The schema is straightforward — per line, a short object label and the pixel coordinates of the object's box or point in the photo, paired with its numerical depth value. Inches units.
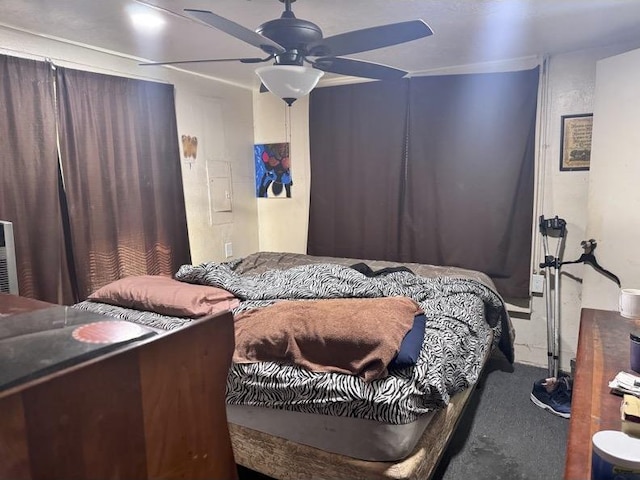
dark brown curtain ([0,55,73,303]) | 91.1
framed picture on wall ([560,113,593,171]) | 110.3
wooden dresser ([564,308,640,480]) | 37.9
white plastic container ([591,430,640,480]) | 32.5
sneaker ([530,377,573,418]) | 95.5
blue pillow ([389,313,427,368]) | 58.8
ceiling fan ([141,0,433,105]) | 57.5
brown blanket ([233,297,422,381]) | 58.6
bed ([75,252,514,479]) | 56.8
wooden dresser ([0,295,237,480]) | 20.5
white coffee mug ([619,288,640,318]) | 64.9
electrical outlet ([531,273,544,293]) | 119.0
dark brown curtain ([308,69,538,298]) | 117.3
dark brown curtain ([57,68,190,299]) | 102.9
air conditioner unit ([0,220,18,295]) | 78.4
